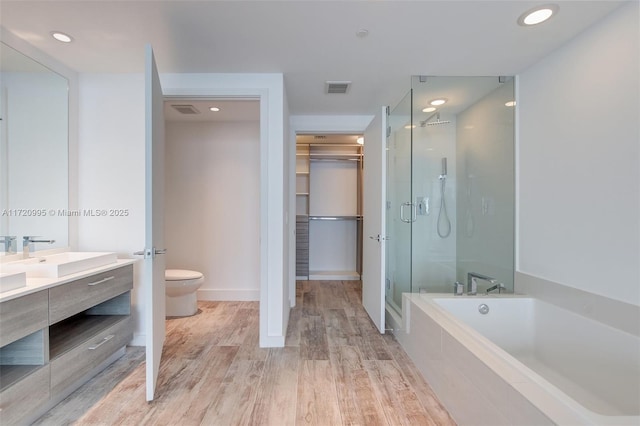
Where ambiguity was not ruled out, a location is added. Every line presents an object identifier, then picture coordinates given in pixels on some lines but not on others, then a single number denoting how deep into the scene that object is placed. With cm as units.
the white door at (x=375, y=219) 268
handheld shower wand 303
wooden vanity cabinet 139
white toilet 304
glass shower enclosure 252
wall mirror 185
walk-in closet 484
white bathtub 113
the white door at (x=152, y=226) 169
